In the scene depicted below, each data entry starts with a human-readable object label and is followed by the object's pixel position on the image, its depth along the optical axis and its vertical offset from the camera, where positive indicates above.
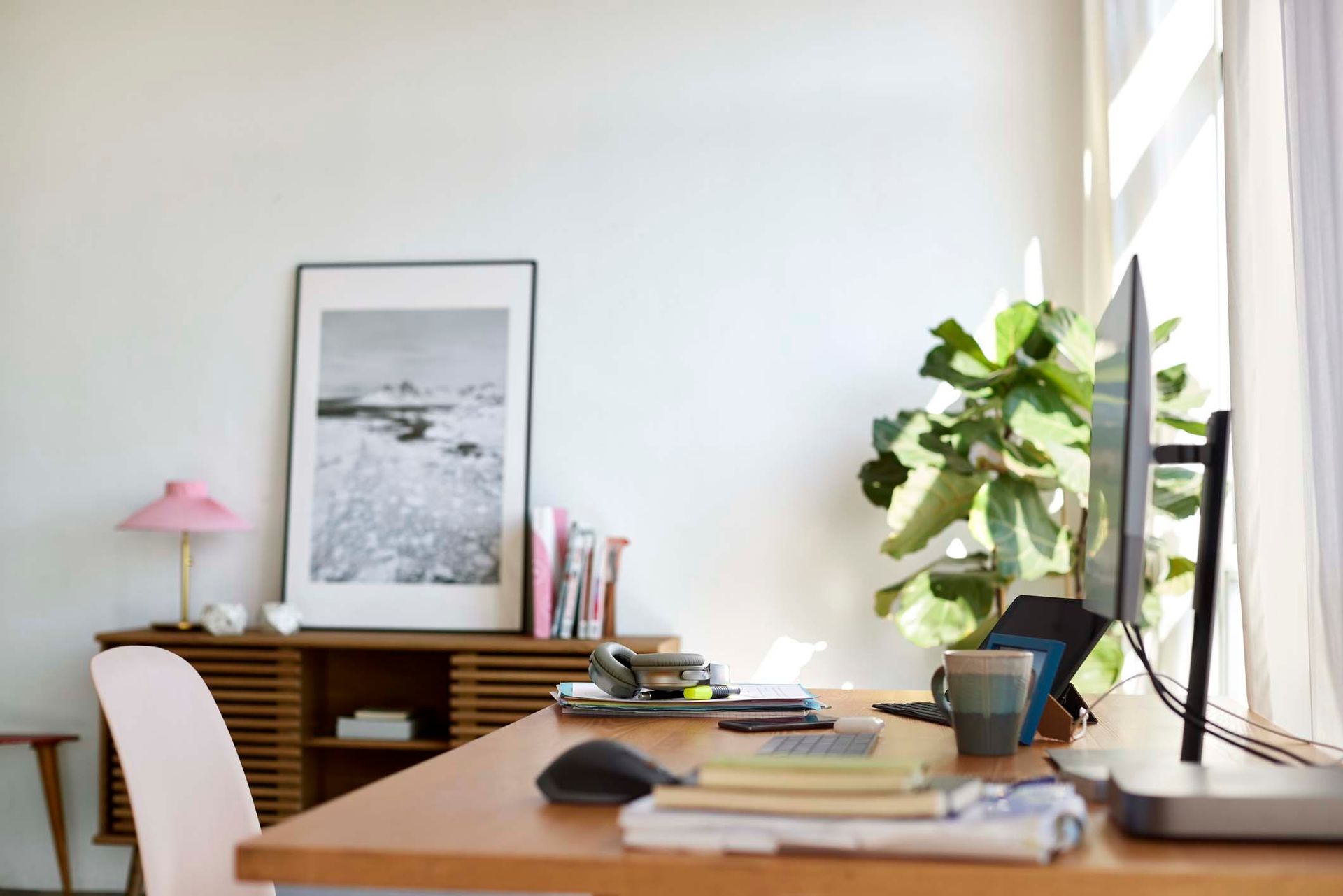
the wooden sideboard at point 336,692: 3.69 -0.54
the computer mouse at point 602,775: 1.07 -0.22
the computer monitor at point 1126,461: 1.15 +0.07
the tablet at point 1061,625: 1.58 -0.12
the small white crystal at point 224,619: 3.90 -0.32
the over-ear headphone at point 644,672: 1.82 -0.22
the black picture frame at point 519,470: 4.02 +0.17
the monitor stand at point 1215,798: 0.92 -0.20
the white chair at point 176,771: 1.55 -0.34
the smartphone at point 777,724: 1.61 -0.26
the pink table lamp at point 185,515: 3.94 +0.00
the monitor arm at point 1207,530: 1.31 +0.01
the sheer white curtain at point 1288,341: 2.24 +0.40
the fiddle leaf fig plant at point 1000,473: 3.20 +0.17
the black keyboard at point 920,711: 1.70 -0.26
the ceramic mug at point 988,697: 1.33 -0.18
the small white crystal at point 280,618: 3.91 -0.32
